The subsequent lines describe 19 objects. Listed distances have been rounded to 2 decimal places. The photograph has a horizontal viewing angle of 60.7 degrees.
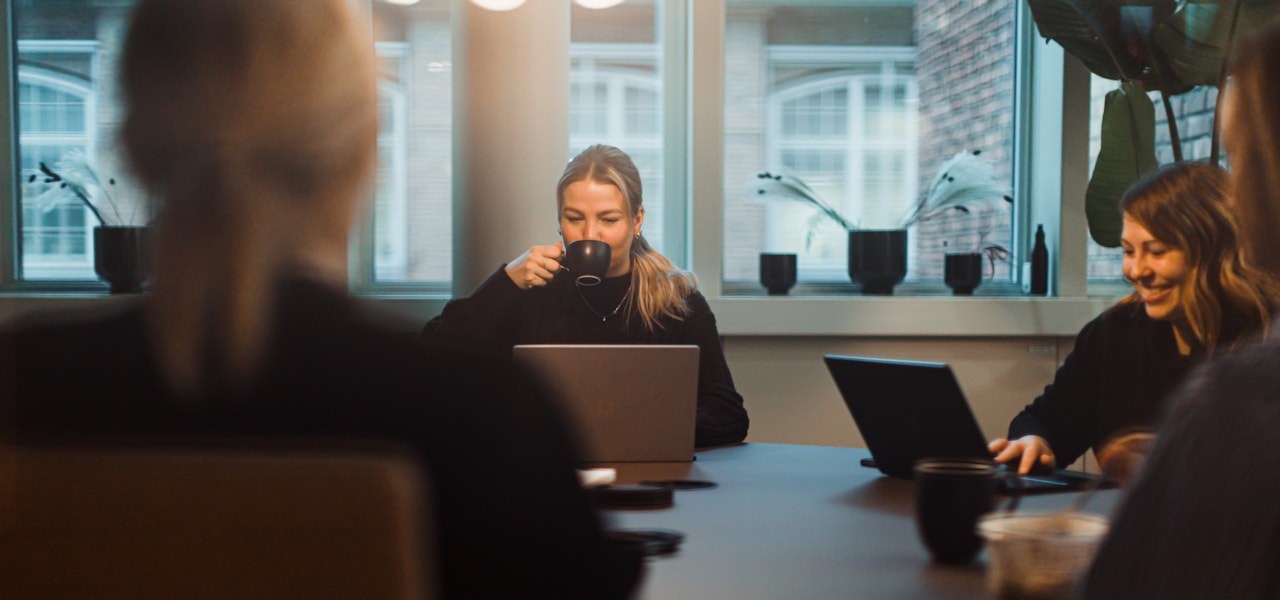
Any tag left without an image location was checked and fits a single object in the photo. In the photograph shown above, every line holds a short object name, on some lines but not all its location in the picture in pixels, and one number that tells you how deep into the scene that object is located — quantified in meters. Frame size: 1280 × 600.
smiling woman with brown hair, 2.41
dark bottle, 3.93
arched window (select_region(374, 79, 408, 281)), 4.08
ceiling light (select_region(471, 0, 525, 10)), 2.22
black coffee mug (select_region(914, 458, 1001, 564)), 1.22
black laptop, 1.59
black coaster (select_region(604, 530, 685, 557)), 1.29
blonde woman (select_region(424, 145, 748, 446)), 2.77
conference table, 1.17
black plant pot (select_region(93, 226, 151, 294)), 3.85
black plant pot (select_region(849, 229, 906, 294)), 3.87
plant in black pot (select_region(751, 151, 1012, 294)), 3.84
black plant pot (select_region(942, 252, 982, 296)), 3.92
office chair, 0.71
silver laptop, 1.85
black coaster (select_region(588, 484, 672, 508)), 1.58
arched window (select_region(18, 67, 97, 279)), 4.16
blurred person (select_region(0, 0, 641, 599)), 0.76
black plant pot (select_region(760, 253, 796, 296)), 3.88
